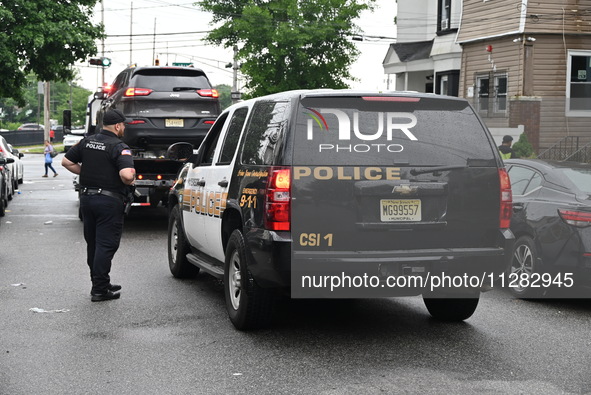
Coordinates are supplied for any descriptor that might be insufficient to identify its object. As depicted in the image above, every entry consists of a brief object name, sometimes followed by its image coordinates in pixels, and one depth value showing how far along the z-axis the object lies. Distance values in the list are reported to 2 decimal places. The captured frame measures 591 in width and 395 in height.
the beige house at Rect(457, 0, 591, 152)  24.59
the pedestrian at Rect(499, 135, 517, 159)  18.19
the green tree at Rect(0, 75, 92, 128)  125.44
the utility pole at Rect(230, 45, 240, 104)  55.09
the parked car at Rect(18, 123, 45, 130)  103.00
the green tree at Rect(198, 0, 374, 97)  48.44
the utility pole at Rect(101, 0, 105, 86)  65.30
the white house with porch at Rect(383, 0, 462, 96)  31.11
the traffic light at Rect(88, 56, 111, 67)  24.39
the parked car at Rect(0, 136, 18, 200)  21.62
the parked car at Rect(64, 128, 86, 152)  56.08
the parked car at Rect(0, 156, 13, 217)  17.83
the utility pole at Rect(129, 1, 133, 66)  80.50
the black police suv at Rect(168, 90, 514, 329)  6.50
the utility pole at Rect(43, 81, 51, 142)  55.92
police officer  8.84
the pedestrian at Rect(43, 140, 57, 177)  33.75
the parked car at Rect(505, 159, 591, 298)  8.38
